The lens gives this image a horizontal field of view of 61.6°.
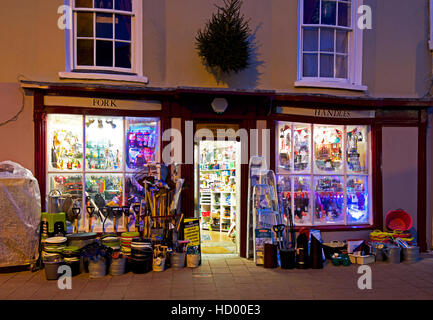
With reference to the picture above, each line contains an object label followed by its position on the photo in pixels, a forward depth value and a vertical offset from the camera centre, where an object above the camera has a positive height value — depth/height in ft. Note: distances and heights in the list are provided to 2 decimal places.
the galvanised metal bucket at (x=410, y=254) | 25.35 -6.97
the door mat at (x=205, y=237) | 31.12 -7.32
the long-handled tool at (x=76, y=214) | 23.63 -3.98
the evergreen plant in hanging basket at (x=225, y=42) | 24.59 +7.65
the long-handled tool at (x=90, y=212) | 23.93 -3.87
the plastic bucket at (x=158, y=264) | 22.35 -6.82
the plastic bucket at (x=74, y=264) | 21.02 -6.45
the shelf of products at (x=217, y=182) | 33.71 -2.70
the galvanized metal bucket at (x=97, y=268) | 20.99 -6.64
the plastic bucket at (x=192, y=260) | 23.39 -6.88
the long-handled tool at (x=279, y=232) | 23.93 -5.23
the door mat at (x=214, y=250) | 27.53 -7.38
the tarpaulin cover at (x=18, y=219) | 21.42 -3.94
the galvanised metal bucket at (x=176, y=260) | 23.04 -6.76
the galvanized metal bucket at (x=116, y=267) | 21.47 -6.72
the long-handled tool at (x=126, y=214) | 24.33 -4.11
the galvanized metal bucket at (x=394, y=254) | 25.18 -6.96
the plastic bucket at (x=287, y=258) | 23.24 -6.70
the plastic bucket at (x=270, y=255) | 23.47 -6.55
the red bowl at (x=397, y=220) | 27.63 -5.04
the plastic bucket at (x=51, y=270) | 20.44 -6.58
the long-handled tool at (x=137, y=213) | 24.35 -4.07
